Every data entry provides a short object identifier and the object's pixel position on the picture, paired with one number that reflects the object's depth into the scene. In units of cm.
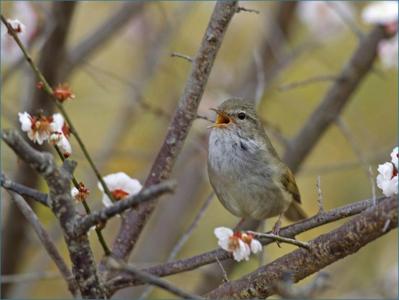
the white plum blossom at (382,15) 902
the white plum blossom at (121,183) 528
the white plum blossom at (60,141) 443
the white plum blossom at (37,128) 448
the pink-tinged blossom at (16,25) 495
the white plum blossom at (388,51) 912
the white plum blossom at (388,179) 450
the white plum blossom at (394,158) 455
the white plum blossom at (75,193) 449
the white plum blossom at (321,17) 1116
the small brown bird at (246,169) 718
